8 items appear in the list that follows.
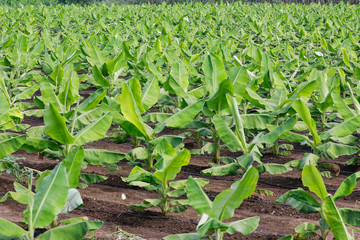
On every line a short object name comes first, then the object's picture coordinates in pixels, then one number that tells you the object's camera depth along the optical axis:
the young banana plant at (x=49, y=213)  4.16
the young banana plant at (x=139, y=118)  6.21
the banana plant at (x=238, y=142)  6.09
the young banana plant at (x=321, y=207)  4.38
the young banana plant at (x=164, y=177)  5.08
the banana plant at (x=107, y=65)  9.70
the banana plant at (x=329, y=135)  6.32
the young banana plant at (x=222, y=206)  4.25
